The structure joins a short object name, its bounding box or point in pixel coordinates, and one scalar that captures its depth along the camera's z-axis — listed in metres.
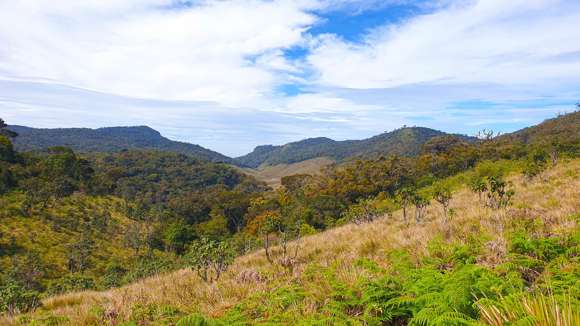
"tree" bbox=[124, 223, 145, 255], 54.69
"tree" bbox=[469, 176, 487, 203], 13.50
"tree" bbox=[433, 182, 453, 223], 13.73
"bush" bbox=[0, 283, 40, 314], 6.57
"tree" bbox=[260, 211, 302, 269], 8.07
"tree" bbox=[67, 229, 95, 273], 42.38
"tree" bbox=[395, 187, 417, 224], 14.96
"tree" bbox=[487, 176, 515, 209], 11.04
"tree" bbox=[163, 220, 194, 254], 58.69
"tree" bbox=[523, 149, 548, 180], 21.11
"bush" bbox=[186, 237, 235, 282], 8.37
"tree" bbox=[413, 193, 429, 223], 13.99
